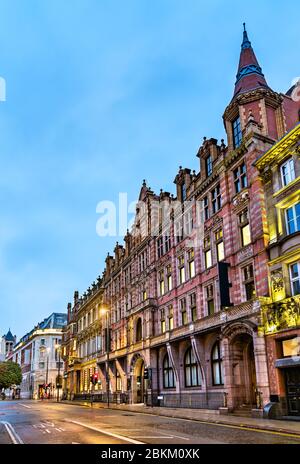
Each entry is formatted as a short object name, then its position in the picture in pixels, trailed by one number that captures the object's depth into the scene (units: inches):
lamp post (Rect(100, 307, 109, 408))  1909.2
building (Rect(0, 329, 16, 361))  7536.9
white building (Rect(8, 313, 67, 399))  4495.6
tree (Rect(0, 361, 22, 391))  3890.5
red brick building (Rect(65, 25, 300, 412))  1132.5
